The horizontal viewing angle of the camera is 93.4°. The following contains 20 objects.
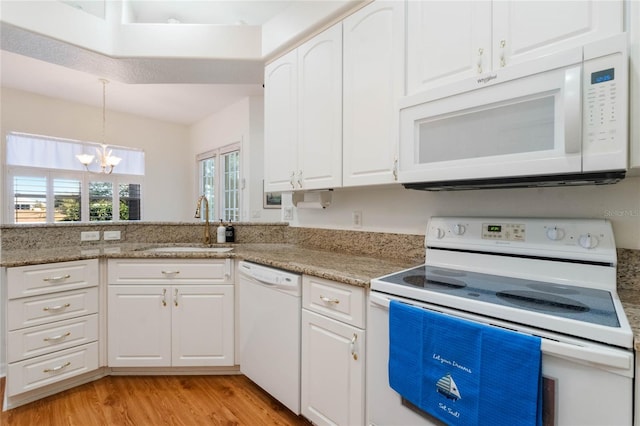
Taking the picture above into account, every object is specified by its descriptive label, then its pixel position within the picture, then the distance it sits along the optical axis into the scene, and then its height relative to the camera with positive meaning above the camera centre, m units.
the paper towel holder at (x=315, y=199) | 2.18 +0.08
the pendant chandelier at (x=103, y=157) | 4.09 +0.73
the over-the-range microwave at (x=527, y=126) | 0.95 +0.32
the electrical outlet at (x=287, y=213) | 2.59 -0.03
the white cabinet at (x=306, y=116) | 1.82 +0.62
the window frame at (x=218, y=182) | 5.04 +0.47
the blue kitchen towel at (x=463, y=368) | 0.86 -0.51
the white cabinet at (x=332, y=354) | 1.35 -0.69
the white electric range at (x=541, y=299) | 0.79 -0.30
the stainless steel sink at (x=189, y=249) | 2.15 -0.31
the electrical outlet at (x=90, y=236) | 2.42 -0.22
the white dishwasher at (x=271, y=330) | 1.64 -0.72
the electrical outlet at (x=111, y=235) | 2.51 -0.22
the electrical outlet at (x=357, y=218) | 2.09 -0.06
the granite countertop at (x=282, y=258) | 1.43 -0.30
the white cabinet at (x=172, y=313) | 2.05 -0.71
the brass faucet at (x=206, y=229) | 2.57 -0.18
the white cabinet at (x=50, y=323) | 1.79 -0.73
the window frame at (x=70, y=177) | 4.16 +0.42
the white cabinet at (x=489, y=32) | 1.04 +0.70
